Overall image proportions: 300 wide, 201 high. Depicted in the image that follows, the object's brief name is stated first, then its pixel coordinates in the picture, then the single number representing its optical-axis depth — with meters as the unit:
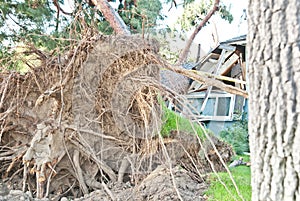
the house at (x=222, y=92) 6.96
